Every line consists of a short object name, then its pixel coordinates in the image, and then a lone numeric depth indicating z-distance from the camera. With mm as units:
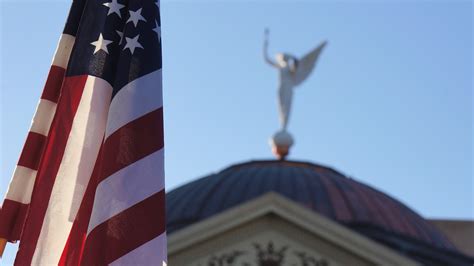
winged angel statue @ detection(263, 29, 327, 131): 50113
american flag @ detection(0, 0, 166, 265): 10572
